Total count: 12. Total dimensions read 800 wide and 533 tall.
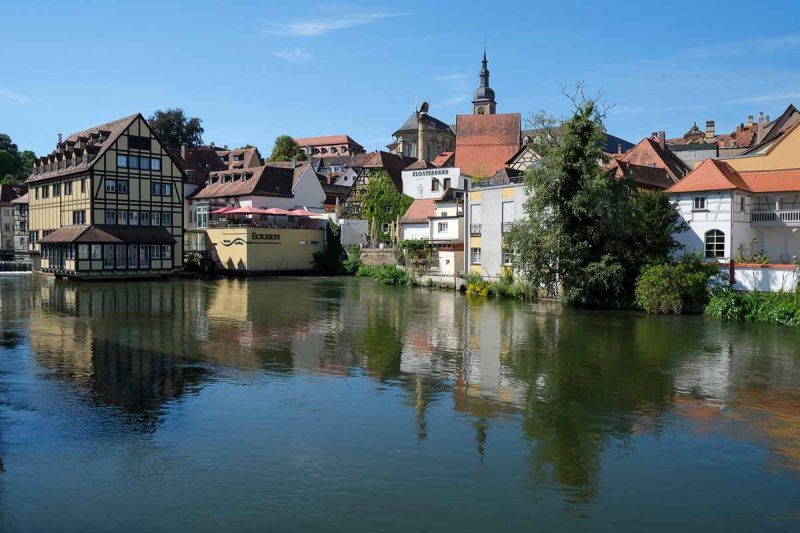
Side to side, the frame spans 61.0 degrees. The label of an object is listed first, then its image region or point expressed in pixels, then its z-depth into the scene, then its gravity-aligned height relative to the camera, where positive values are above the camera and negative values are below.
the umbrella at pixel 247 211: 53.06 +3.19
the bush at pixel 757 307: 26.22 -2.23
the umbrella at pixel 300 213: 56.86 +3.26
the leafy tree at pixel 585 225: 30.41 +1.20
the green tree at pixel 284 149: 84.69 +12.82
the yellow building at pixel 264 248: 52.91 +0.28
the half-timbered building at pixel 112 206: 46.28 +3.33
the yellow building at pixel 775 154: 34.94 +5.11
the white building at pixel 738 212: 31.97 +1.87
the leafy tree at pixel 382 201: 61.78 +4.58
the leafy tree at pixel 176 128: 81.00 +14.94
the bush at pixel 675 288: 28.64 -1.55
